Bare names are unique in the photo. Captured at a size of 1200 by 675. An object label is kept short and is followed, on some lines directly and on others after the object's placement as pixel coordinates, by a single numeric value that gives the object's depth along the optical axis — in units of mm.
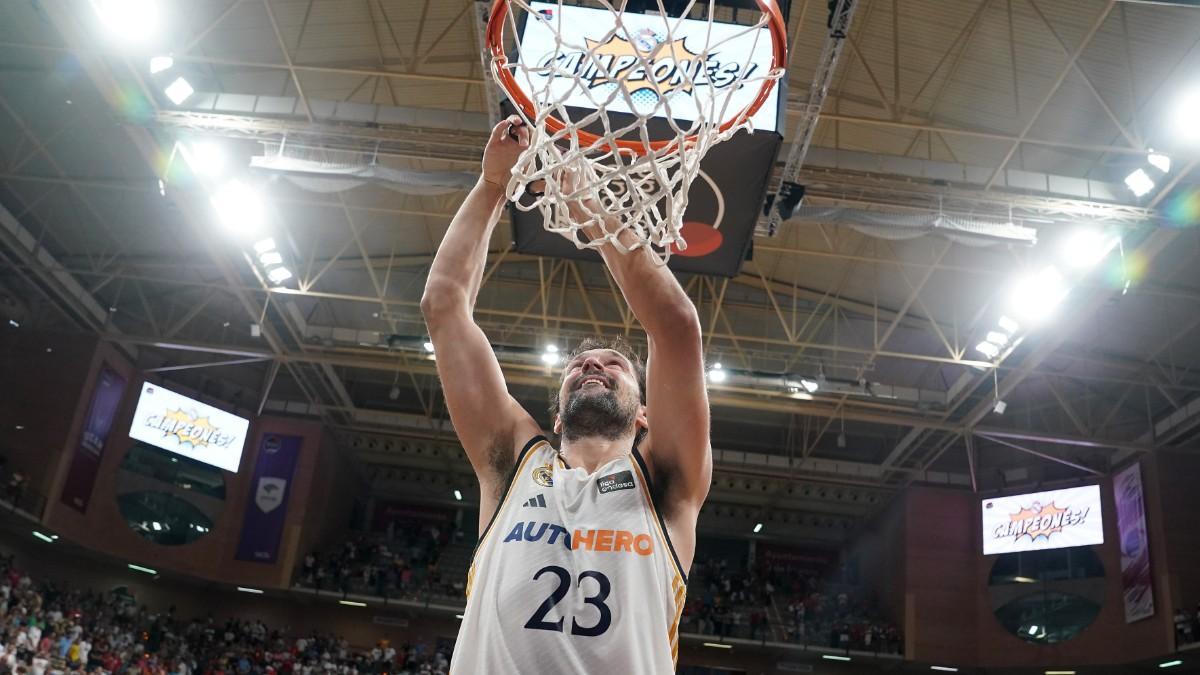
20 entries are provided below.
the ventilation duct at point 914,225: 13297
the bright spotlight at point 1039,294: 14703
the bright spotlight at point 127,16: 11383
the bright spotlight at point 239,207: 14531
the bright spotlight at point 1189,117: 11484
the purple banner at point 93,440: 21469
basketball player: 1963
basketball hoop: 2695
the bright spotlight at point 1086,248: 13773
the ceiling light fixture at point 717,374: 18844
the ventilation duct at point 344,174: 13336
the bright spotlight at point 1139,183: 12891
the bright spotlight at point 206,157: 14070
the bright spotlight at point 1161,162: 12719
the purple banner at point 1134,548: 20594
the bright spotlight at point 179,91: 13133
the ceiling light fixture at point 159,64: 12945
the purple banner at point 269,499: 24828
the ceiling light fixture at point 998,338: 16938
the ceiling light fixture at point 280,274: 17250
